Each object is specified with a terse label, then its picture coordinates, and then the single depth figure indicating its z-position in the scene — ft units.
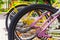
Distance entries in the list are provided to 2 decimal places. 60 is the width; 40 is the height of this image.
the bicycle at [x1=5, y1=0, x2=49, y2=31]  9.46
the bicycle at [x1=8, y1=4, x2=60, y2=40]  6.50
